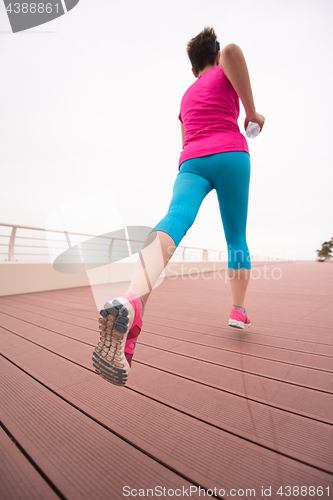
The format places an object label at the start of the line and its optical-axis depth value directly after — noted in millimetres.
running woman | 556
